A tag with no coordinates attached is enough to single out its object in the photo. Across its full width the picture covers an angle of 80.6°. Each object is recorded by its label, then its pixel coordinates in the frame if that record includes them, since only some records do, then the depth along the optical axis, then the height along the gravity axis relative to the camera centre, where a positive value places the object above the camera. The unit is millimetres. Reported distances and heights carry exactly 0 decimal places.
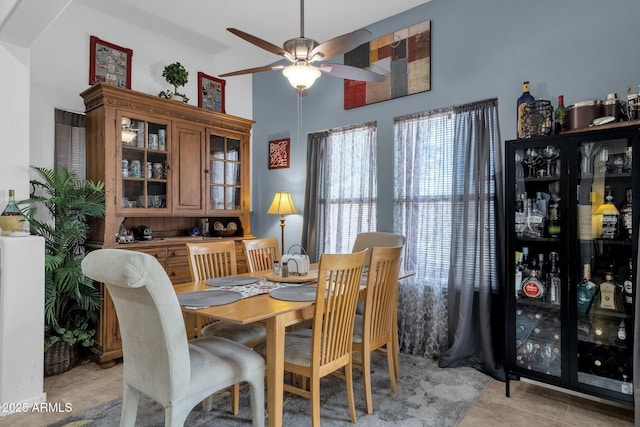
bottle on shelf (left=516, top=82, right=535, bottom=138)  2578 +776
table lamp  4012 +85
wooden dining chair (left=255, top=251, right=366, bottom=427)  1920 -642
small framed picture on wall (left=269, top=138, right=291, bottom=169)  4383 +703
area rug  2182 -1208
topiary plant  3607 +1307
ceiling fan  2139 +942
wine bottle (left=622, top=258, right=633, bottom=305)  2180 -433
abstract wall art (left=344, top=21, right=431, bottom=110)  3307 +1370
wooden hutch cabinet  3111 +377
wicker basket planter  2789 -1090
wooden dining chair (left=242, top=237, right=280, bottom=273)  3006 -331
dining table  1743 -518
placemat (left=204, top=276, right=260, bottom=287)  2359 -440
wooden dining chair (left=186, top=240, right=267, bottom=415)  2346 -444
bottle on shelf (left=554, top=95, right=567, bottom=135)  2459 +631
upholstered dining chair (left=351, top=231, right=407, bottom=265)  3137 -235
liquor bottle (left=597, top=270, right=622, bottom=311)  2256 -495
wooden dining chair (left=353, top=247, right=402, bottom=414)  2260 -648
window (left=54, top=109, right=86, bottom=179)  3191 +615
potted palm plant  2758 -371
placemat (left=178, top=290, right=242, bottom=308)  1876 -445
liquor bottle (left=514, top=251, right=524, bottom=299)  2570 -422
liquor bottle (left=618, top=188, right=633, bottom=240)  2184 -18
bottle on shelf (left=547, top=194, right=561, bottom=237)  2453 -32
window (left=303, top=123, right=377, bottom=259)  3683 +259
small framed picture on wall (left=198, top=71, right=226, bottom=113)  4176 +1366
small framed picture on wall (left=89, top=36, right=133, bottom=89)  3346 +1375
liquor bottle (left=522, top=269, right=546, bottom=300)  2504 -500
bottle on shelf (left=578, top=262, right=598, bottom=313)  2340 -483
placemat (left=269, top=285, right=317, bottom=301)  1991 -447
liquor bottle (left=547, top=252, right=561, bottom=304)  2438 -447
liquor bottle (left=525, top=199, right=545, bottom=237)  2531 -59
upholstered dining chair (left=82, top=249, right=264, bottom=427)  1481 -584
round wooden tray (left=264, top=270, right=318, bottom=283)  2451 -431
